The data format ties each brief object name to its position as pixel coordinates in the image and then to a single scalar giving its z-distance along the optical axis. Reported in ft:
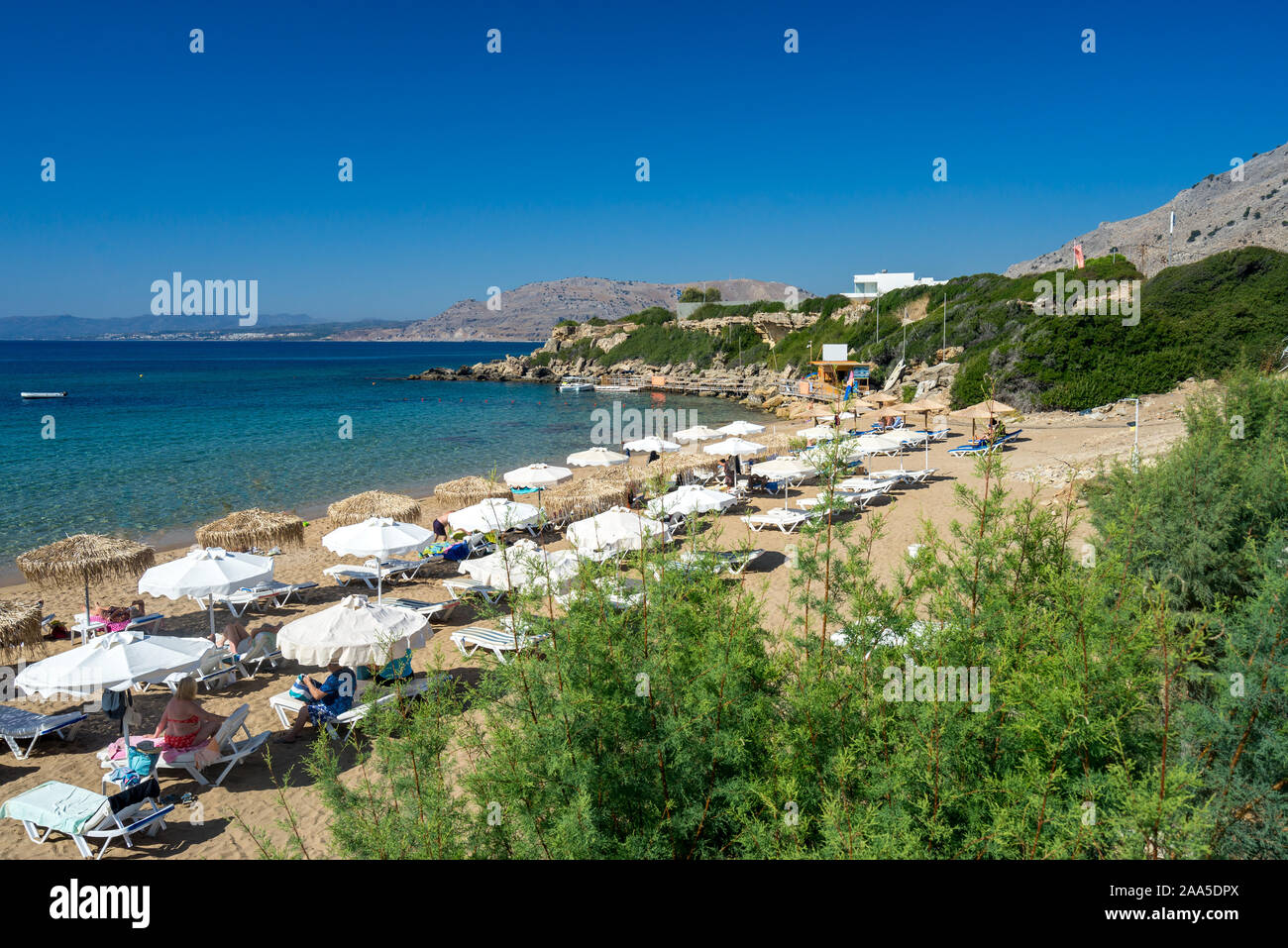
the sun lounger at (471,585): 35.73
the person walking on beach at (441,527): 49.60
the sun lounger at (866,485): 56.39
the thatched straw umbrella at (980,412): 75.90
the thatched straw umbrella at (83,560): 32.65
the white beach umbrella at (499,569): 29.19
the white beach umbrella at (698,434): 76.18
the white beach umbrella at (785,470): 54.85
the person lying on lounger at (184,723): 23.11
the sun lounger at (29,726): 24.76
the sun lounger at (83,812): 19.33
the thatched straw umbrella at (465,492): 53.57
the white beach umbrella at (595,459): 61.26
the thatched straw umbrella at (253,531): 39.47
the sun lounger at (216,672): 29.60
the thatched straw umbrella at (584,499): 54.29
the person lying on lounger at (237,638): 31.48
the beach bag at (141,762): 22.12
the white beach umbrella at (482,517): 39.91
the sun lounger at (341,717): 25.09
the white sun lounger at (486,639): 29.76
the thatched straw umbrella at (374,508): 44.80
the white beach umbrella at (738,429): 76.64
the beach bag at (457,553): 46.57
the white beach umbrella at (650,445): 67.63
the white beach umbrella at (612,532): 34.99
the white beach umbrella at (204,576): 30.78
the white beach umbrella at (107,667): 22.66
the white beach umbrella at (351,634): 25.40
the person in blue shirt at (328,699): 25.57
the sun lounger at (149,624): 35.40
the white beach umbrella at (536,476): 49.85
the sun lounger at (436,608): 35.70
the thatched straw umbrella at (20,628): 27.80
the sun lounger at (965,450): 74.45
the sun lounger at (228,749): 23.09
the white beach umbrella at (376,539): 35.24
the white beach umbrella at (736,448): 67.41
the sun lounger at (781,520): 49.85
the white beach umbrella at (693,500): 43.20
